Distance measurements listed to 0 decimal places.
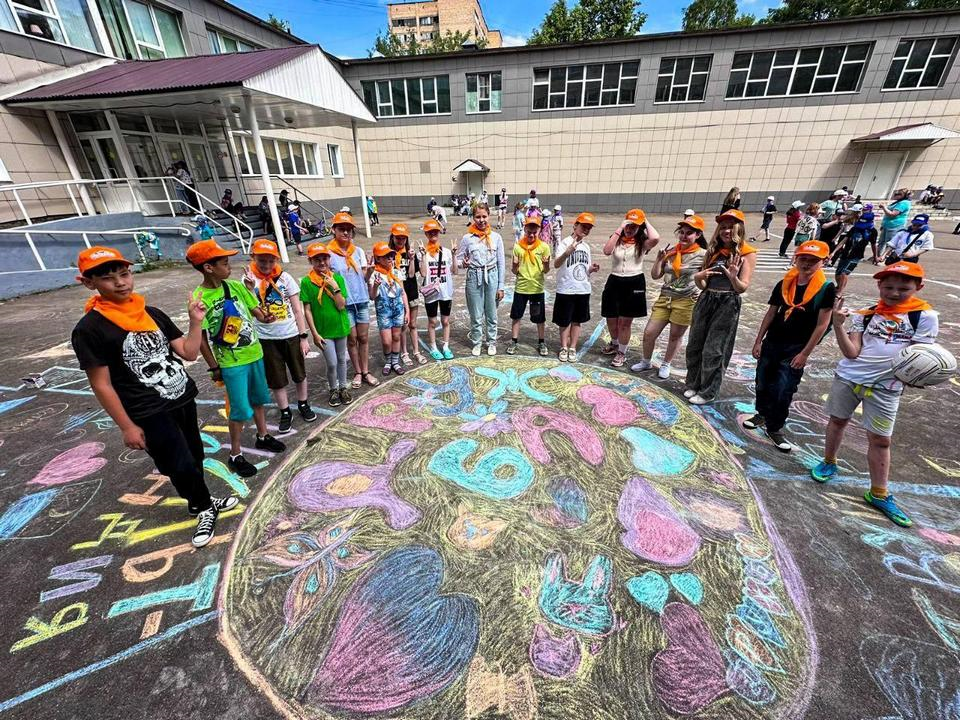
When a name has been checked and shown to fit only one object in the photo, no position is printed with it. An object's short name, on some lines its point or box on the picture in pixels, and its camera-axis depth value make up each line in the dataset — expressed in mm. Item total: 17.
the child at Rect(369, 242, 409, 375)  5109
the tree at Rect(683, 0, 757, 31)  44406
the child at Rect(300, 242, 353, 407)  4430
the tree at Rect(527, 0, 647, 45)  36562
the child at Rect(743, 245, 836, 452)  3537
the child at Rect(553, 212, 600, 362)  5348
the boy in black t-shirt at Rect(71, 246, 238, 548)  2443
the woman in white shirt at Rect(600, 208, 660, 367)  5047
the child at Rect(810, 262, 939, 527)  2855
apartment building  58594
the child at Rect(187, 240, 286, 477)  3178
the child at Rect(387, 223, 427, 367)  5195
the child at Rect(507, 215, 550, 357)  5605
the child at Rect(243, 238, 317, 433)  3777
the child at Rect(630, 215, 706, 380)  4691
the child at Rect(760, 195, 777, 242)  15124
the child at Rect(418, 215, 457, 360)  5602
